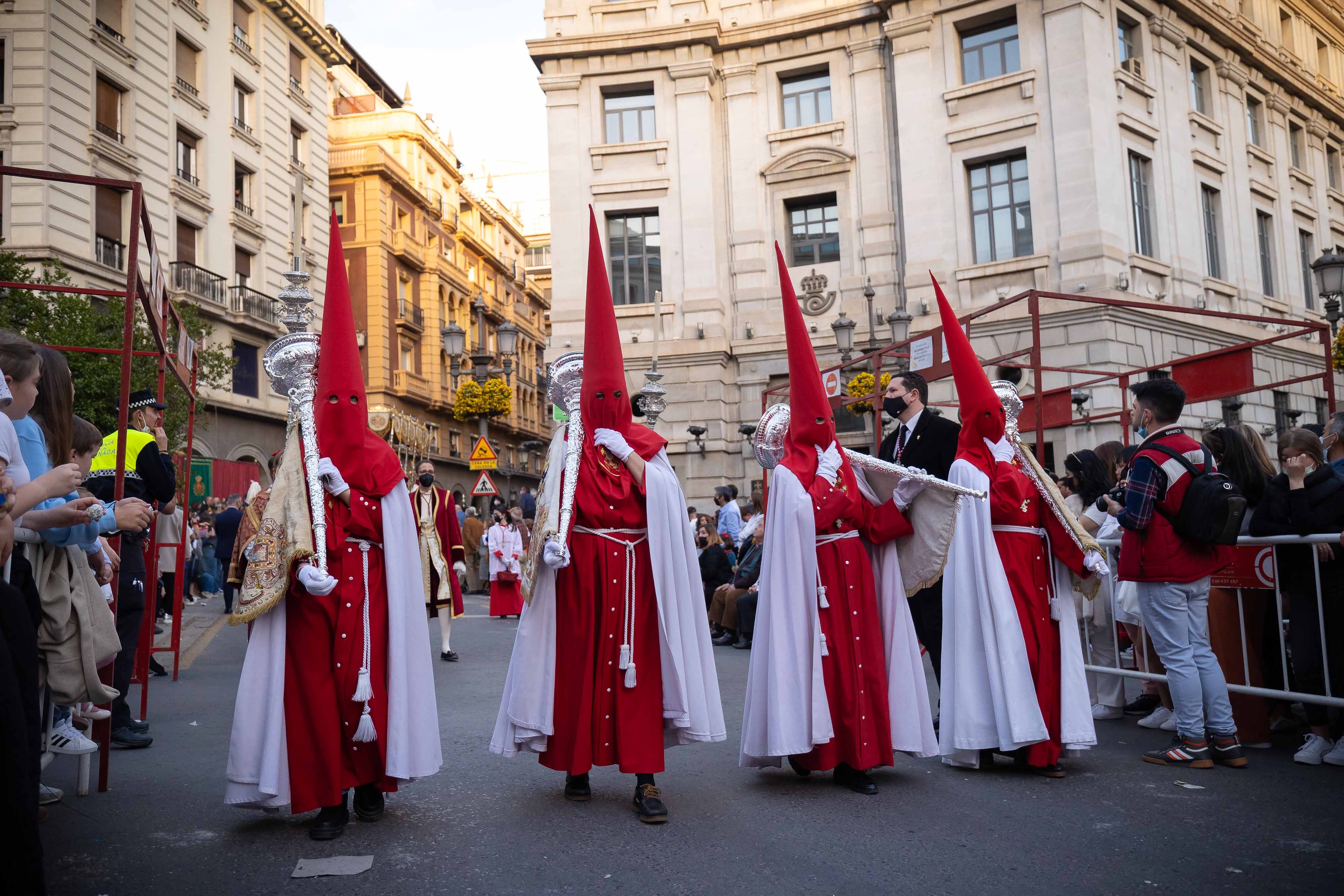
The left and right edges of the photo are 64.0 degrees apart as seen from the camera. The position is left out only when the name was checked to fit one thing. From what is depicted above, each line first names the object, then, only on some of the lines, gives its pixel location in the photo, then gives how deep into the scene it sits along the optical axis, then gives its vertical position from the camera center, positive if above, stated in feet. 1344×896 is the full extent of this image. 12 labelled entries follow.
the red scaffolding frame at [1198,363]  28.94 +4.14
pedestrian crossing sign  66.03 +2.64
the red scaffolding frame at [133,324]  16.85 +4.04
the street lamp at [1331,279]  44.68 +8.94
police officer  21.44 -0.08
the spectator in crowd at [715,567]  45.19 -2.00
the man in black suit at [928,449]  23.18 +1.34
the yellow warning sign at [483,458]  61.41 +4.14
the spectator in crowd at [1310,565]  19.31 -1.32
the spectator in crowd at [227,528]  58.54 +0.74
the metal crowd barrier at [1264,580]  19.22 -1.67
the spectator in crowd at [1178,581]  19.07 -1.44
